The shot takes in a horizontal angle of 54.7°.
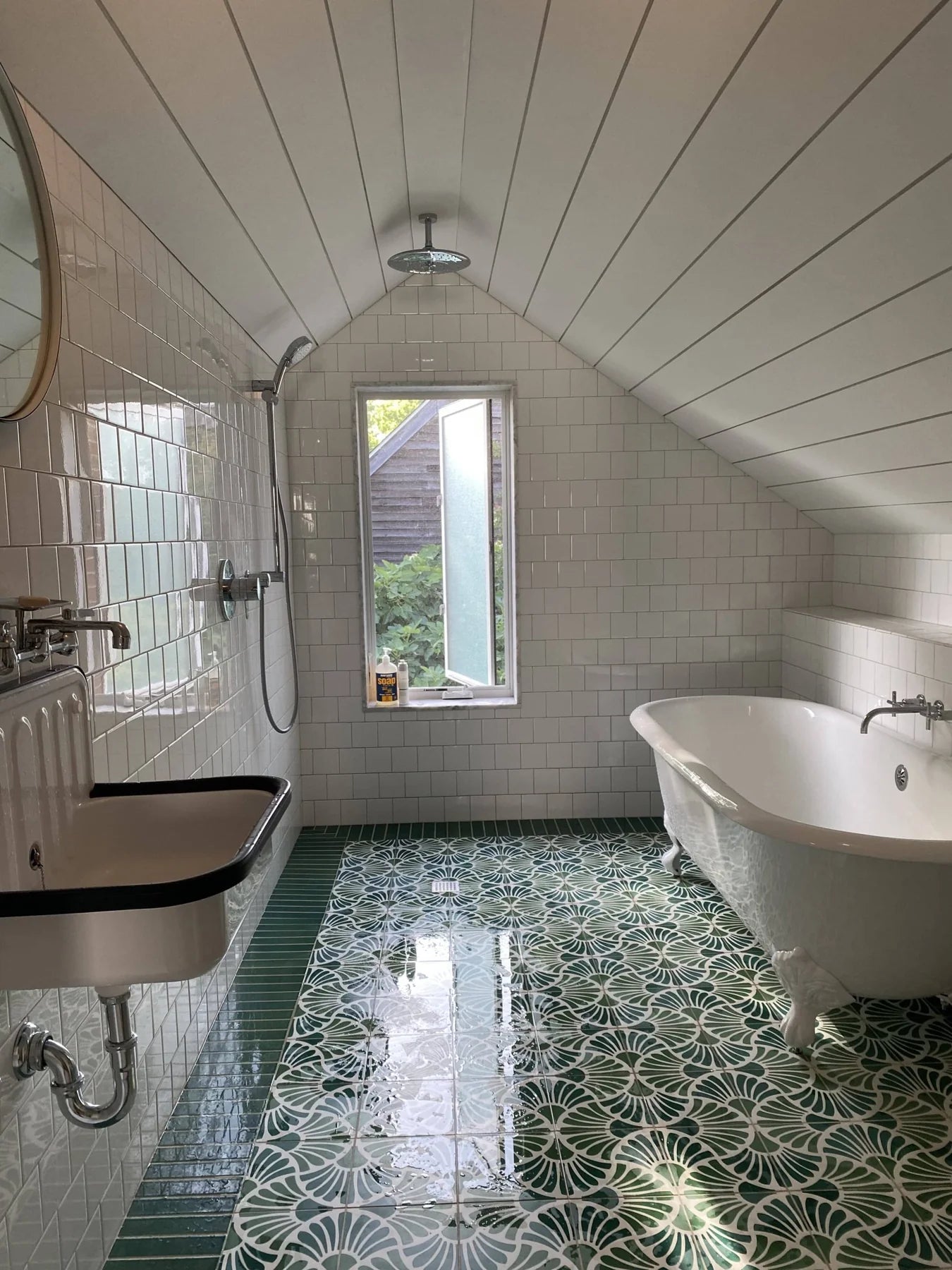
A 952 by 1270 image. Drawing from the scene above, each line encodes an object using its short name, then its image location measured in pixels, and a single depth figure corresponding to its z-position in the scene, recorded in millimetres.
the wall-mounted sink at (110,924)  1247
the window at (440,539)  4520
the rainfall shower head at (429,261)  3160
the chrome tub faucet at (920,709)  2938
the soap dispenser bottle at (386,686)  4496
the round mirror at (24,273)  1525
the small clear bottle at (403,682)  4531
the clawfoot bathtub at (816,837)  2352
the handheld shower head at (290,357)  3584
